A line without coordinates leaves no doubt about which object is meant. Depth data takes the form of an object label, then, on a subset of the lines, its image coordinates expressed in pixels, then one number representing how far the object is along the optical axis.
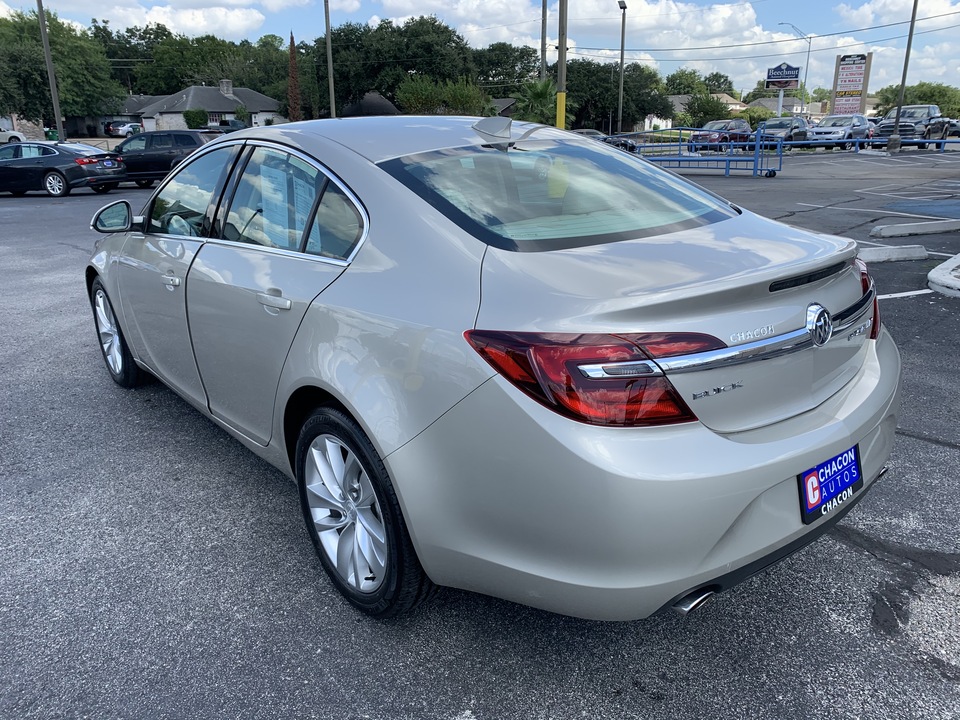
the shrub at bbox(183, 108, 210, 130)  70.06
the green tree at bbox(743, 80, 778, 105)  152.25
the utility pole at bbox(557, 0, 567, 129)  14.98
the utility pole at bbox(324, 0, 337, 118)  33.67
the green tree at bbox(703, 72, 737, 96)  161.88
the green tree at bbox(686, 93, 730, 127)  94.19
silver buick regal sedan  1.87
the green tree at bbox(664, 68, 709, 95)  132.40
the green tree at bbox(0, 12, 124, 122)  56.31
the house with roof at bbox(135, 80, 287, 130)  78.25
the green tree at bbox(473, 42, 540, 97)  84.50
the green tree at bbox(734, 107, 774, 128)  83.81
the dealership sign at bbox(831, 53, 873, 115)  59.03
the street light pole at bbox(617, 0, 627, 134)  39.78
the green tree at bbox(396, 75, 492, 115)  50.06
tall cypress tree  69.88
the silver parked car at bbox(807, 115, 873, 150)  35.94
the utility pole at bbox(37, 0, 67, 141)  28.20
